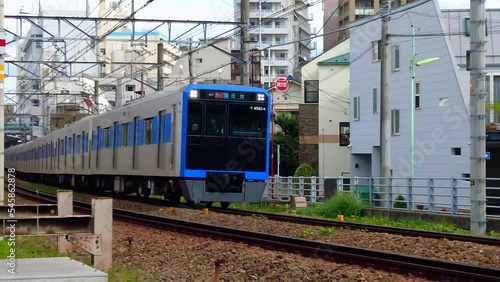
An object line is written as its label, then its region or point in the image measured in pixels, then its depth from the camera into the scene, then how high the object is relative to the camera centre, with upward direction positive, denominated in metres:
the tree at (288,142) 49.88 +1.91
